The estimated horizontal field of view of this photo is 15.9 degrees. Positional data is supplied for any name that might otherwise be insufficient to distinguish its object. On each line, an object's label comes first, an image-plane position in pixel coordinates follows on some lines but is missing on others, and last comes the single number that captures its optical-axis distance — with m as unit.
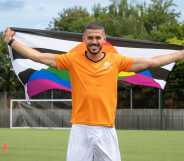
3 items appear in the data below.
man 6.16
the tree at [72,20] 75.50
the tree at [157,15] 78.69
